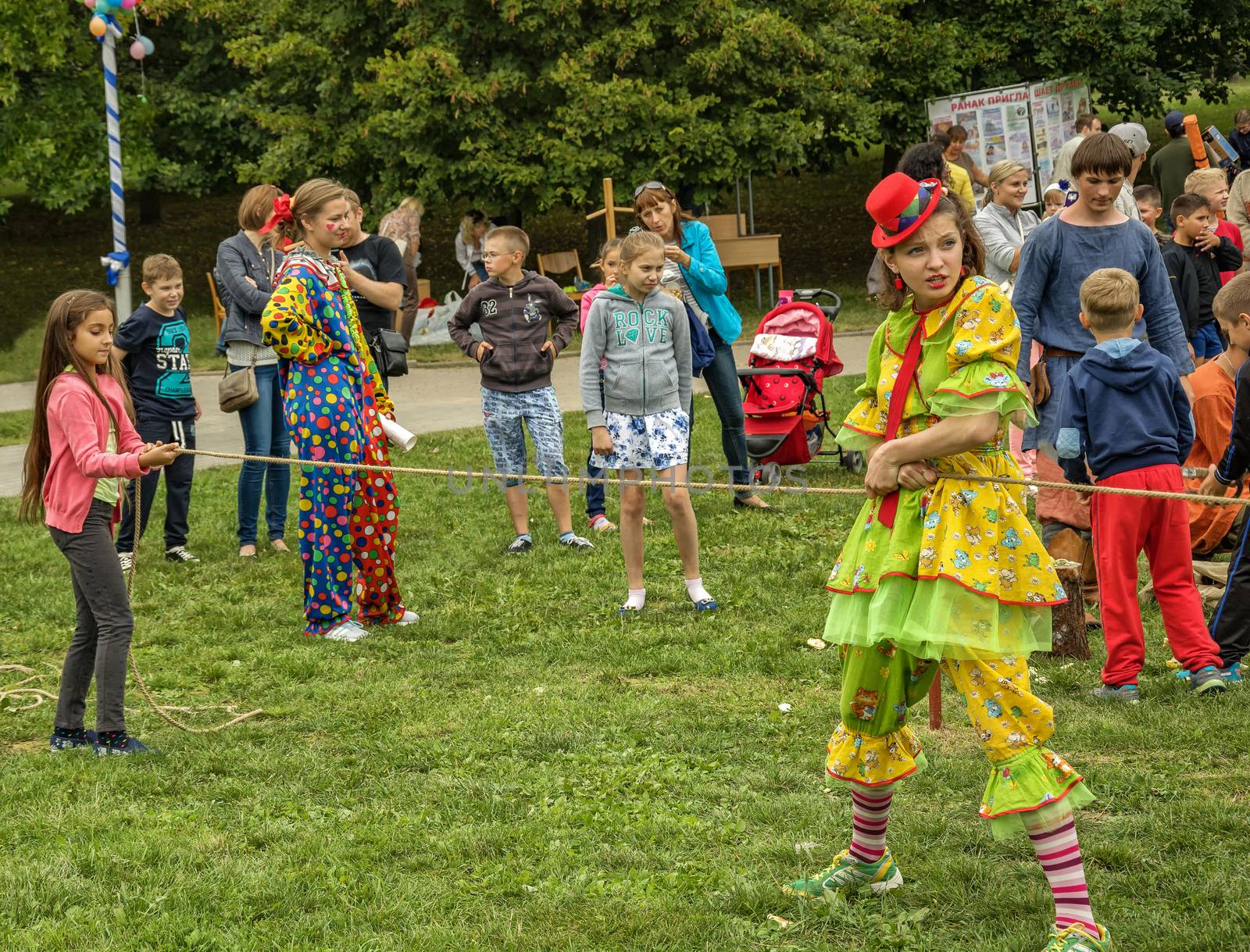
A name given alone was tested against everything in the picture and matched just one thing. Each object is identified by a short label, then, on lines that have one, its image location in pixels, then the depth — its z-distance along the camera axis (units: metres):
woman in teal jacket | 8.38
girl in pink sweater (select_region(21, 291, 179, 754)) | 5.55
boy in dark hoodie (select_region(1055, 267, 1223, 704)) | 5.82
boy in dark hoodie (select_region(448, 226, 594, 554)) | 8.75
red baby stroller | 10.16
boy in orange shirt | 7.35
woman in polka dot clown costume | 7.06
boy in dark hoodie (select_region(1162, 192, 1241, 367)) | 9.18
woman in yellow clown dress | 3.76
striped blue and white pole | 12.54
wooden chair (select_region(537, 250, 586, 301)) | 21.91
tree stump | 6.43
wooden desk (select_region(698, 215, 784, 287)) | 21.06
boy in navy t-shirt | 8.62
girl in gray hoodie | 7.44
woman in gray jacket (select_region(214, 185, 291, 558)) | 8.80
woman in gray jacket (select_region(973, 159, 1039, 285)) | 8.56
